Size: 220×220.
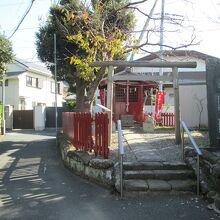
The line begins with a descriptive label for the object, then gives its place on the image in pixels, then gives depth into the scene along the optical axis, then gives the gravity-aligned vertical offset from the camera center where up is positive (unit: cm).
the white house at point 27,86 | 2398 +275
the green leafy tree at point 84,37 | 937 +324
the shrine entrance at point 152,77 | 728 +108
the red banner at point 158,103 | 1220 +41
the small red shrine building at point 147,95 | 1020 +77
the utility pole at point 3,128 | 1496 -87
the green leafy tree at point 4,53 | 1197 +291
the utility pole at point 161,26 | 868 +305
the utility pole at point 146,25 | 909 +326
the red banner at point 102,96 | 1337 +83
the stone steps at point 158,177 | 487 -135
